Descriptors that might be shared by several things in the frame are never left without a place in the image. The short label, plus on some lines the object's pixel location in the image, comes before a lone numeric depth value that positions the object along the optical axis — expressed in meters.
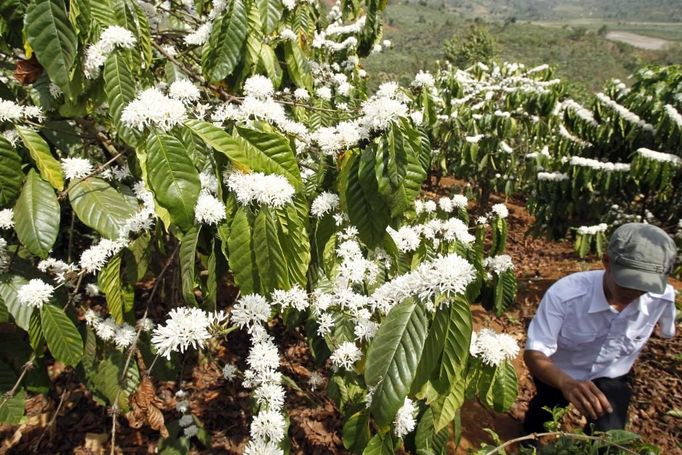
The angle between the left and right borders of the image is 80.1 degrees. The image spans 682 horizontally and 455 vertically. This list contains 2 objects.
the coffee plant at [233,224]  1.02
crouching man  2.03
